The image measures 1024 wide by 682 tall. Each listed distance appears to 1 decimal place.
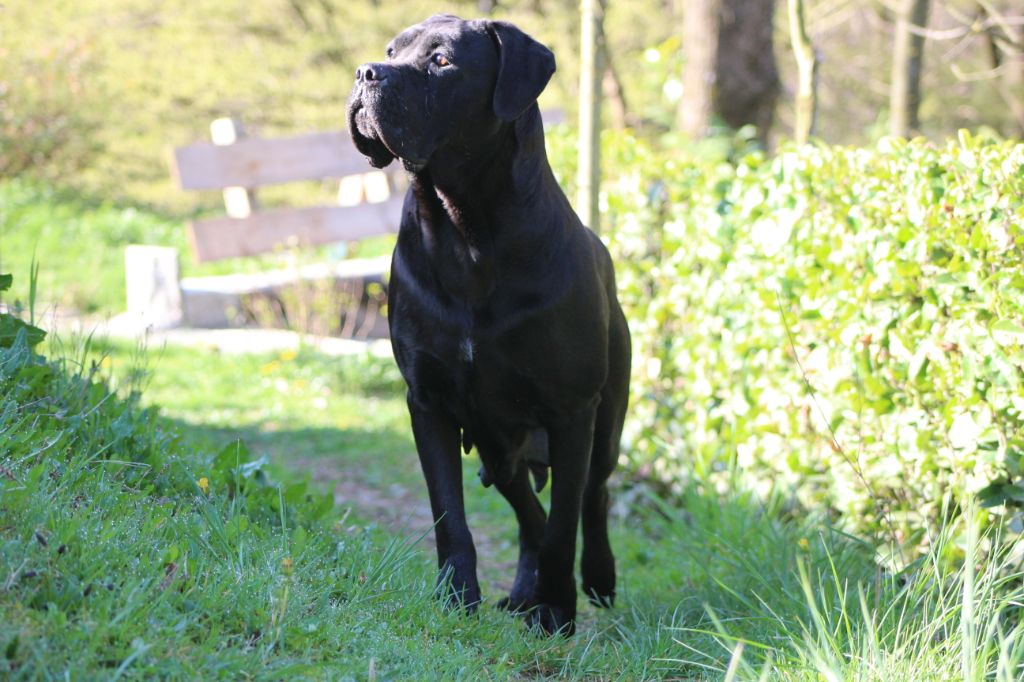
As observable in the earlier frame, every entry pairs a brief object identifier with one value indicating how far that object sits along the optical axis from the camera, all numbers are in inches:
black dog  264.4
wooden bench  799.1
